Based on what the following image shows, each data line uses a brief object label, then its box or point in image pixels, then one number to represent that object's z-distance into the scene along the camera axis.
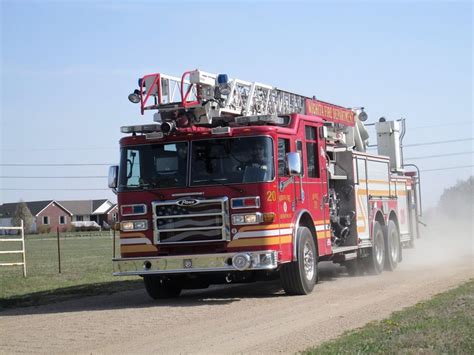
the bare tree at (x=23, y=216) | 108.04
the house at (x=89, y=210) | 130.12
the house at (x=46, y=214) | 123.38
